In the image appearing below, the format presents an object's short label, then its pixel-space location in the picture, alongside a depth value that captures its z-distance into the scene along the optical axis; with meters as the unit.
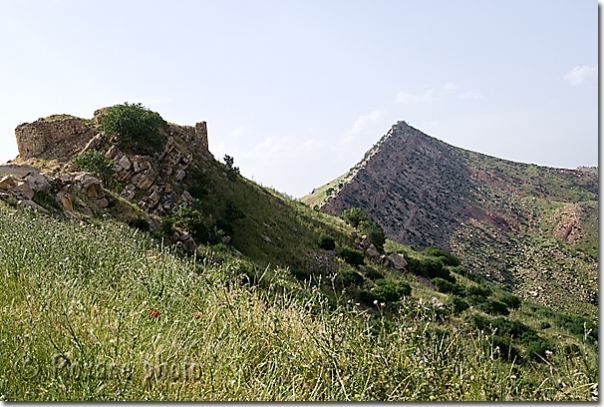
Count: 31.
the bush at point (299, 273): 16.28
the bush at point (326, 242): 23.00
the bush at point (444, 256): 35.63
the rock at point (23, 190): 10.81
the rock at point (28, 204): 9.48
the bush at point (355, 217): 33.50
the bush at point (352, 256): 22.33
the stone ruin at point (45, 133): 21.59
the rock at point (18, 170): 13.69
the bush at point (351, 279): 16.69
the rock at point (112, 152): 20.44
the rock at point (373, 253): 25.07
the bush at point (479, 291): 24.15
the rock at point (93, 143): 20.55
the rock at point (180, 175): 21.74
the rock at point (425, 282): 24.16
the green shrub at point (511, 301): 23.48
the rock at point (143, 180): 19.66
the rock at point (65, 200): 12.39
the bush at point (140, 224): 15.40
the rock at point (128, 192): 18.61
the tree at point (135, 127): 20.83
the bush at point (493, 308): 20.25
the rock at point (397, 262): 25.20
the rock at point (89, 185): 15.52
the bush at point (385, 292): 15.88
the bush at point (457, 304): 17.26
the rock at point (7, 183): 10.67
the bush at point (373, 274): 20.56
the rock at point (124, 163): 20.06
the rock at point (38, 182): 12.14
